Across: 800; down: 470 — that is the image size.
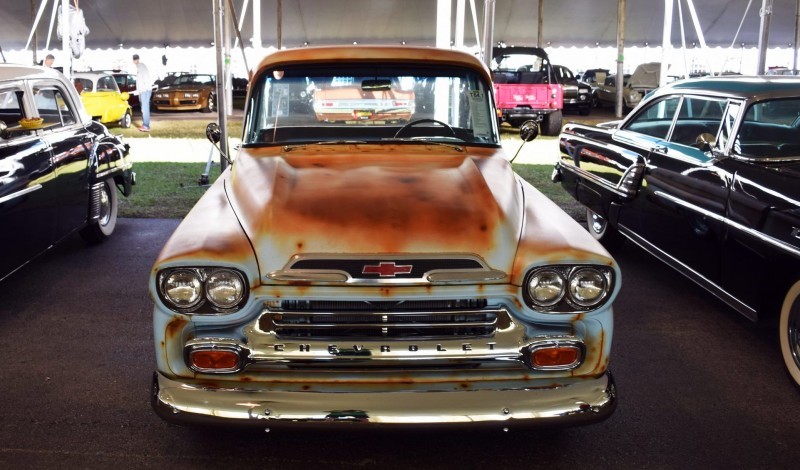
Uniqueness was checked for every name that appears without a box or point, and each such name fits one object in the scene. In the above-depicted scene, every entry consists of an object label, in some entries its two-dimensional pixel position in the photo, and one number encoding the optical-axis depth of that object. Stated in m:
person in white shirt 17.42
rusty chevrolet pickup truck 2.74
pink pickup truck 17.20
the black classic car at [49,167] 5.01
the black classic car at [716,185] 4.13
